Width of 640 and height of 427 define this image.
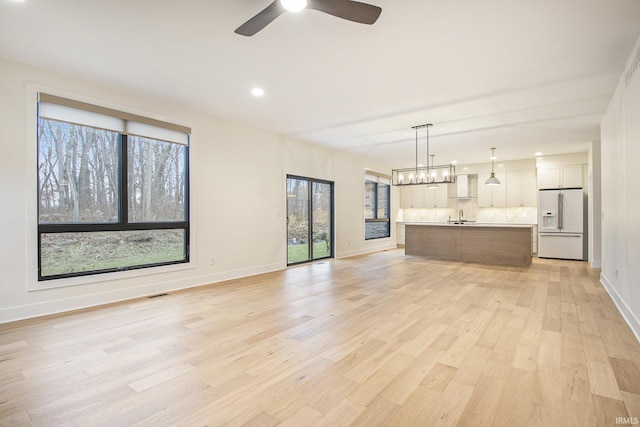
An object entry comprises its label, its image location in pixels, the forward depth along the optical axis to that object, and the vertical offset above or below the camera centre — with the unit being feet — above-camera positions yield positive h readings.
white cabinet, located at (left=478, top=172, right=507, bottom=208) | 28.91 +1.81
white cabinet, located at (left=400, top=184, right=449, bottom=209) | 32.42 +1.58
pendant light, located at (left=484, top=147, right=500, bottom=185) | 25.37 +2.51
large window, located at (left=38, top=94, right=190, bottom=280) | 11.82 +0.90
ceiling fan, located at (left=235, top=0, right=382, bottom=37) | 6.52 +4.34
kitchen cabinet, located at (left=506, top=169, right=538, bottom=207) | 27.70 +2.11
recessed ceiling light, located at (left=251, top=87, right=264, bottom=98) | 13.21 +5.18
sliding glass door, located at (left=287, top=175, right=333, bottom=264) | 22.19 -0.59
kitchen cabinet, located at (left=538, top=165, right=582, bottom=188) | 25.27 +2.88
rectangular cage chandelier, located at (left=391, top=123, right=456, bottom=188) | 20.46 +2.39
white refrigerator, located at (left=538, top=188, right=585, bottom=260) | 24.08 -0.94
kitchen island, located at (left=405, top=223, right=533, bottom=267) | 21.89 -2.42
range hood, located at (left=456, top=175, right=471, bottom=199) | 31.07 +2.52
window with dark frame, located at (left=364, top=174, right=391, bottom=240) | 30.27 +0.45
